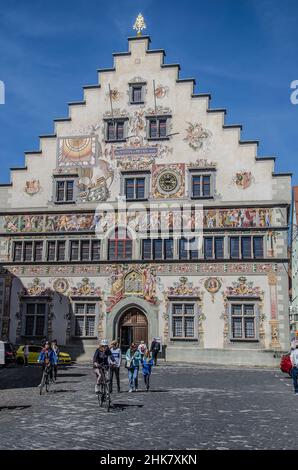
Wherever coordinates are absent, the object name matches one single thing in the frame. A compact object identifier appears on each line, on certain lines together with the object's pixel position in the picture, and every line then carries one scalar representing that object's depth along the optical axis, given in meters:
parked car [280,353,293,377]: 23.05
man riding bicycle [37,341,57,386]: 16.56
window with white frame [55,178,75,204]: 32.59
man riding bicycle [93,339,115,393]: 13.17
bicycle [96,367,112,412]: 12.91
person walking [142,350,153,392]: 16.88
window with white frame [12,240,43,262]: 32.09
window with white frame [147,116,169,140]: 32.38
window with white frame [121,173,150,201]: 31.78
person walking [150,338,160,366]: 27.00
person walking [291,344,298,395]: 16.63
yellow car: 28.28
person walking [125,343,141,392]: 16.42
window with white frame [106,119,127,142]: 32.91
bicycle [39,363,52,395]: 16.24
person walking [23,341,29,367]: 28.05
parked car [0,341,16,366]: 25.21
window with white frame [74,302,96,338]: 30.83
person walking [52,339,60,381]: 18.45
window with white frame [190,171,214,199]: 31.09
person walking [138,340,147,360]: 17.39
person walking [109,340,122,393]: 15.41
